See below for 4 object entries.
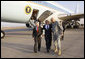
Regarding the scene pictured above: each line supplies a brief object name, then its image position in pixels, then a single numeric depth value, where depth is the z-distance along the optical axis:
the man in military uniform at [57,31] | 5.67
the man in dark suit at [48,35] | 6.05
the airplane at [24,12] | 10.09
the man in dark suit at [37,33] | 6.16
